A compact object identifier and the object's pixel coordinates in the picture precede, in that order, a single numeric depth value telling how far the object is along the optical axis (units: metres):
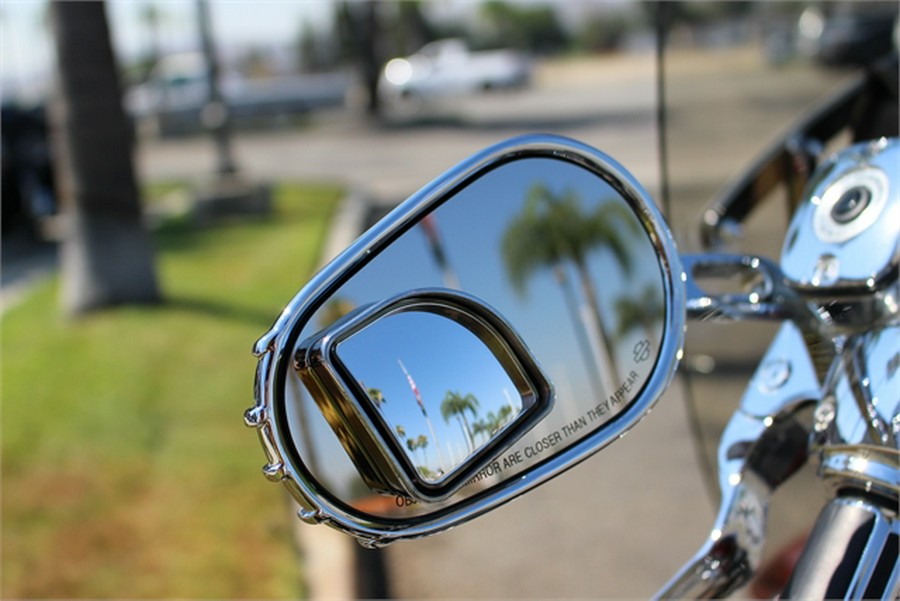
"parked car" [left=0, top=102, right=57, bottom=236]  12.19
